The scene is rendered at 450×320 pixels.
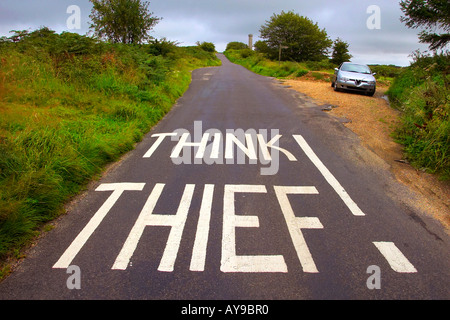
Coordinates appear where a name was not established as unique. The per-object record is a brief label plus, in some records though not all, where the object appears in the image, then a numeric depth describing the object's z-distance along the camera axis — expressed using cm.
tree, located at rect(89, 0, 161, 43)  1784
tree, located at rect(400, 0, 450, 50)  1428
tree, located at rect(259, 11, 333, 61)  4219
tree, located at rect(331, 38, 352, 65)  4202
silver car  1331
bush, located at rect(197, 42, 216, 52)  6794
